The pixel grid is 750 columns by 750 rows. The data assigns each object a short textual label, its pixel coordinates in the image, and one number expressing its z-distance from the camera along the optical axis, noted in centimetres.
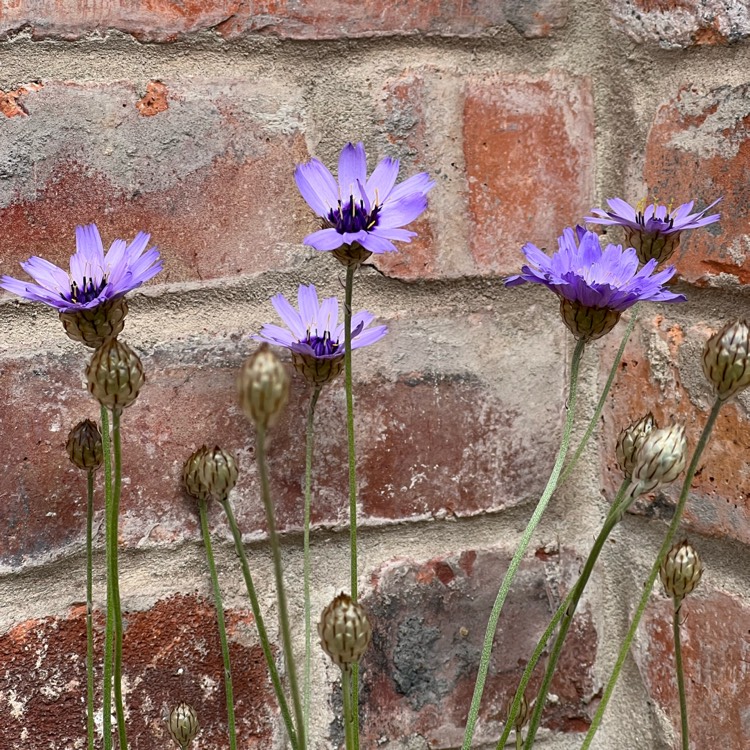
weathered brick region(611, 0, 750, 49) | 70
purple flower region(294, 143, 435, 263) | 63
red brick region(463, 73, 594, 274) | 73
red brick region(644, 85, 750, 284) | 70
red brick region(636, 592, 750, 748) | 71
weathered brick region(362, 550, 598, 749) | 74
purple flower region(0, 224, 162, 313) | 63
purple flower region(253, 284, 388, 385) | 67
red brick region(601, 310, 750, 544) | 71
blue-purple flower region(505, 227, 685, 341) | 64
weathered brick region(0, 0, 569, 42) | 69
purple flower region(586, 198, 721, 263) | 68
